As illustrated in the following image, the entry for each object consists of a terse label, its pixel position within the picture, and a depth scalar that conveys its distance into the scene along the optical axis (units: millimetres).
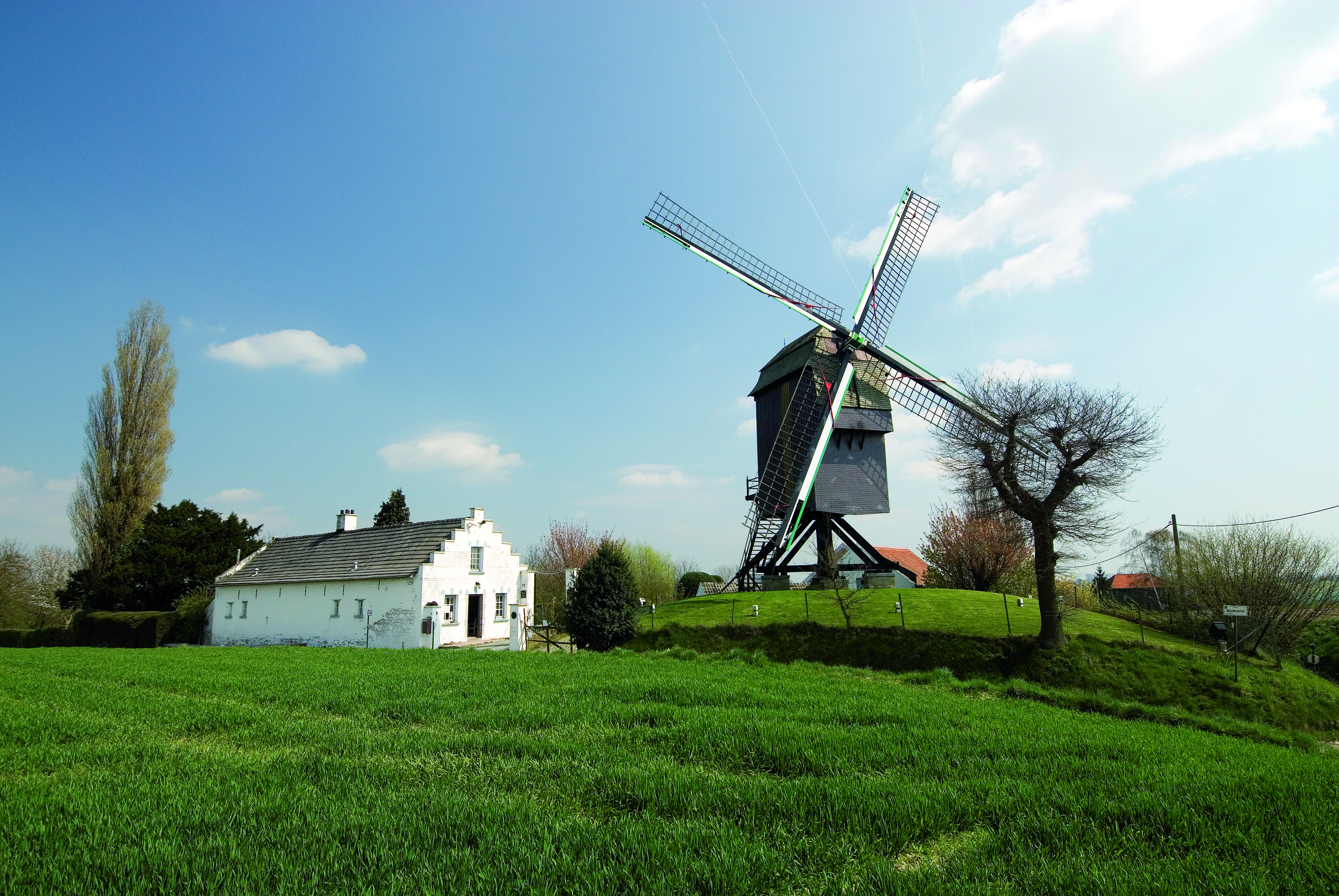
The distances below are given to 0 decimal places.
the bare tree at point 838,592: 23250
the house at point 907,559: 60562
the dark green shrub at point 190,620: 33469
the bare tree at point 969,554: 30656
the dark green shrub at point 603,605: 23328
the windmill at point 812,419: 27562
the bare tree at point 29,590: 42719
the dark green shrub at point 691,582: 38812
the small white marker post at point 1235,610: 17328
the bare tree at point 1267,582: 22438
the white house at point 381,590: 27766
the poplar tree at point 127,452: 39625
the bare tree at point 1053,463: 18531
